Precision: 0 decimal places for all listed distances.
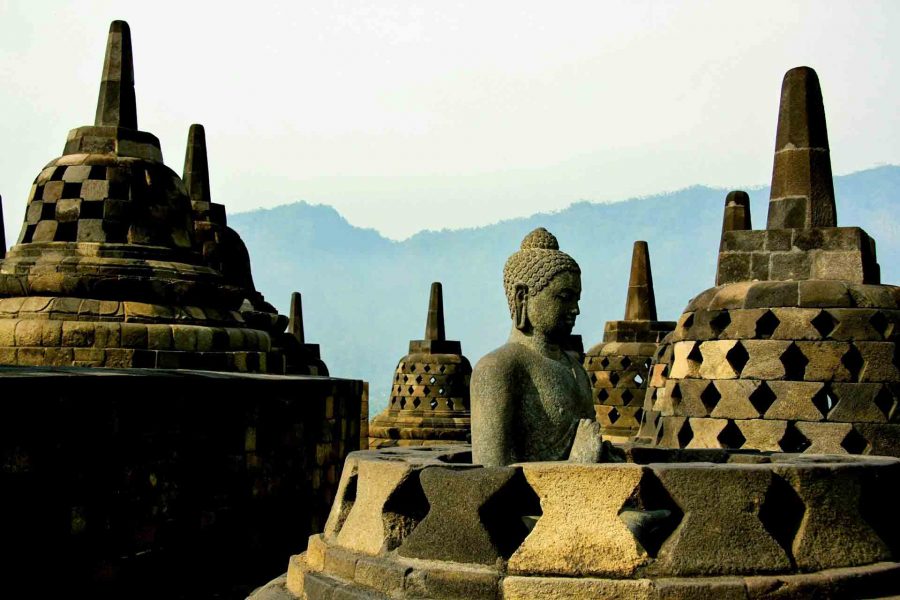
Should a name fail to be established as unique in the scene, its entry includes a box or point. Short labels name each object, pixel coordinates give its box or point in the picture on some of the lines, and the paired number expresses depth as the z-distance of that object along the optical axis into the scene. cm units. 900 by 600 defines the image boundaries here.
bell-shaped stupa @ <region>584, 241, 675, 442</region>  1491
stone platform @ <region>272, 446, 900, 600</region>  358
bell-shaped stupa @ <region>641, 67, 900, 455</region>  686
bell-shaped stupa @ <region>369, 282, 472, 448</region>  1933
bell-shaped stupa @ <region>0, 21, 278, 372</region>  851
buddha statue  430
